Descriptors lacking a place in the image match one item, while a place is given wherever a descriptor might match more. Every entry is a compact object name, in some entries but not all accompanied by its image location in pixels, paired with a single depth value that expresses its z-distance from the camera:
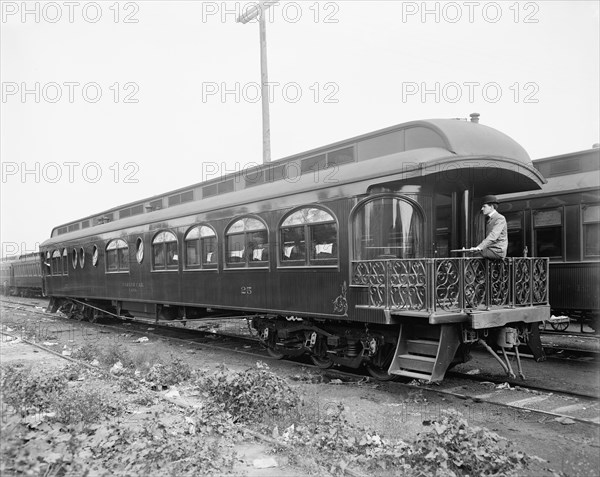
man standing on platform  6.98
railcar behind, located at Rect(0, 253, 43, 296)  30.87
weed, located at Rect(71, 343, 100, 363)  9.69
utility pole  15.37
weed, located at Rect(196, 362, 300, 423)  5.79
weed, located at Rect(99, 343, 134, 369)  9.04
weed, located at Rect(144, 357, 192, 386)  7.70
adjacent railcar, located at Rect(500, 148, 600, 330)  9.56
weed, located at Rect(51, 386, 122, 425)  5.27
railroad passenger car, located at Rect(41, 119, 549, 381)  6.93
